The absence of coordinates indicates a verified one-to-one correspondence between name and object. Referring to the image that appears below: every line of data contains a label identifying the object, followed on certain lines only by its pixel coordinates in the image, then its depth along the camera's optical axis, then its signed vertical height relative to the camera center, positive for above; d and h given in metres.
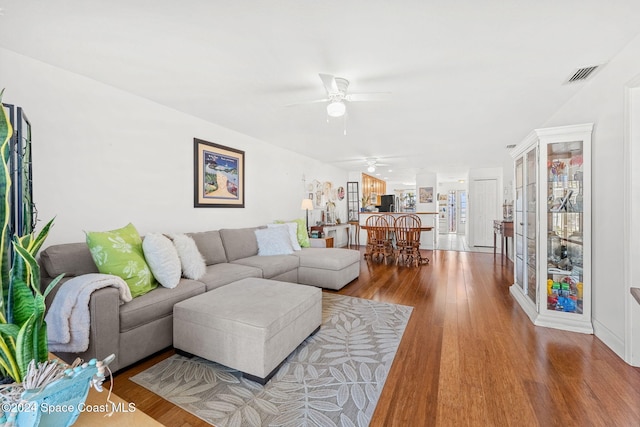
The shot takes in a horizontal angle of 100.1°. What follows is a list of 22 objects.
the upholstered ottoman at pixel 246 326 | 1.77 -0.81
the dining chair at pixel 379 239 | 5.71 -0.57
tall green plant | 0.79 -0.29
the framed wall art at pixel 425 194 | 8.35 +0.60
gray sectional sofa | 1.77 -0.68
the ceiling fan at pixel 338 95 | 2.28 +1.08
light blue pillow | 3.94 -0.44
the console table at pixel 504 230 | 5.02 -0.33
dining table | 5.47 -0.94
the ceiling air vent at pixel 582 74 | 2.30 +1.25
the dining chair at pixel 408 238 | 5.32 -0.50
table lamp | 5.43 +0.17
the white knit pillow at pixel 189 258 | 2.62 -0.46
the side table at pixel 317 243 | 4.69 -0.53
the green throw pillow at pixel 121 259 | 2.08 -0.38
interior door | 7.56 +0.12
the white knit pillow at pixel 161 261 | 2.31 -0.43
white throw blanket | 1.66 -0.67
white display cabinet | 2.52 -0.14
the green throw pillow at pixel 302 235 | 4.50 -0.39
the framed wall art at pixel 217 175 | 3.57 +0.53
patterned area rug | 1.52 -1.14
